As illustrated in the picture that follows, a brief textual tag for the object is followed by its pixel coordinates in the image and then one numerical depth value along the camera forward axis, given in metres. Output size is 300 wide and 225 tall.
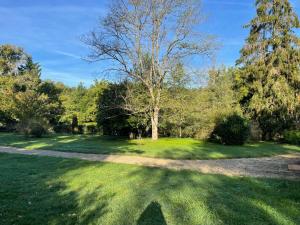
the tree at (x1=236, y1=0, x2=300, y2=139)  16.45
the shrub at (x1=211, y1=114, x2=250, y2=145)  11.93
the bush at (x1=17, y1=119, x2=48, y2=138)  15.20
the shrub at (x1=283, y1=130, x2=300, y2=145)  14.08
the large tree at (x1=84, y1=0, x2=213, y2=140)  13.33
